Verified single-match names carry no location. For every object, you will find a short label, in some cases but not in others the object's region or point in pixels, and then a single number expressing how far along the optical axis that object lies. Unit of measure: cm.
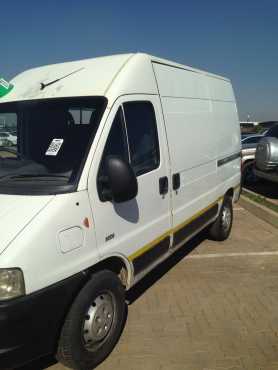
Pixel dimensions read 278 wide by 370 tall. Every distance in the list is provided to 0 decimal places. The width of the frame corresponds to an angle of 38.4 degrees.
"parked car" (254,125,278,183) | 857
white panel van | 264
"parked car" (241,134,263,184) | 1304
